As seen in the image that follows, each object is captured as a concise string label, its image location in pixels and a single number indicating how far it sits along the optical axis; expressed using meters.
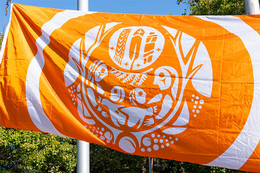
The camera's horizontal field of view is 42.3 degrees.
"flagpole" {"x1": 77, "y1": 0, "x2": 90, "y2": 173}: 4.54
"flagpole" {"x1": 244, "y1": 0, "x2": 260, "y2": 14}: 3.74
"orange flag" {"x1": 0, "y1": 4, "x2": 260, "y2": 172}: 3.09
